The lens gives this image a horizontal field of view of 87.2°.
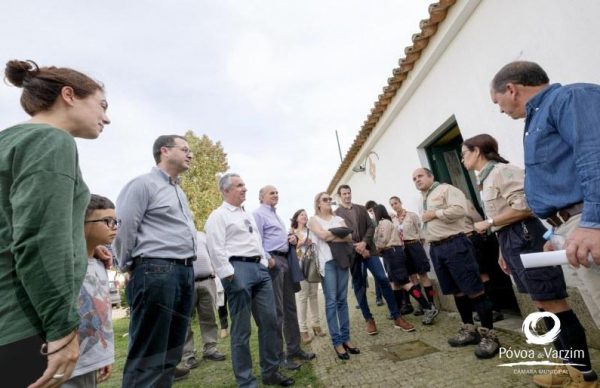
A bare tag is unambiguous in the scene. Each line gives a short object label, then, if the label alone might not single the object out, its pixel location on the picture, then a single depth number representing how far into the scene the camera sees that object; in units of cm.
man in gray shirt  229
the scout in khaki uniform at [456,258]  359
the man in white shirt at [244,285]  311
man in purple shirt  416
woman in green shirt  105
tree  2086
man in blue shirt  148
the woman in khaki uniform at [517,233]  233
